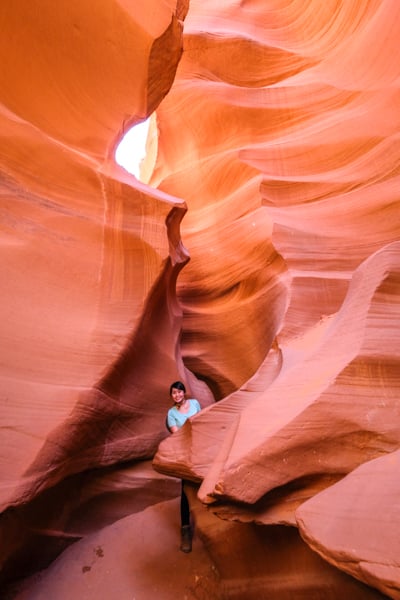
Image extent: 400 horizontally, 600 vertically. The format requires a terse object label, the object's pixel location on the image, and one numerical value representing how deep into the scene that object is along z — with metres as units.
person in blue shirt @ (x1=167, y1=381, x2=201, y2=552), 3.39
